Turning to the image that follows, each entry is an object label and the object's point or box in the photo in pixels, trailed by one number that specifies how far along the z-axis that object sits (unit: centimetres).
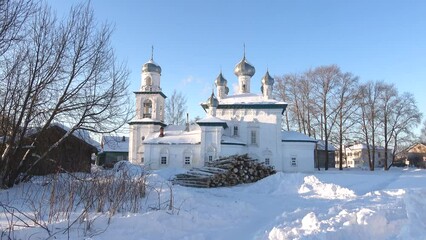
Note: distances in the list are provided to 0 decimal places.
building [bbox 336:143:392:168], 6698
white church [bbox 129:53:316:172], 3072
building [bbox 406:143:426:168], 6308
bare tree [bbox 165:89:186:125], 4681
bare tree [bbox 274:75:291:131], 4181
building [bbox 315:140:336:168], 4146
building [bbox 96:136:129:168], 4568
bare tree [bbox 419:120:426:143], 5701
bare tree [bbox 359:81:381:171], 3922
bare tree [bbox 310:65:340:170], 3788
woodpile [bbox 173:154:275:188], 1767
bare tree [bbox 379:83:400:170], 3988
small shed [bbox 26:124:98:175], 1436
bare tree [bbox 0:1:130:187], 1109
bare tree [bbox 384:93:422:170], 4034
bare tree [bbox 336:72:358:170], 3778
